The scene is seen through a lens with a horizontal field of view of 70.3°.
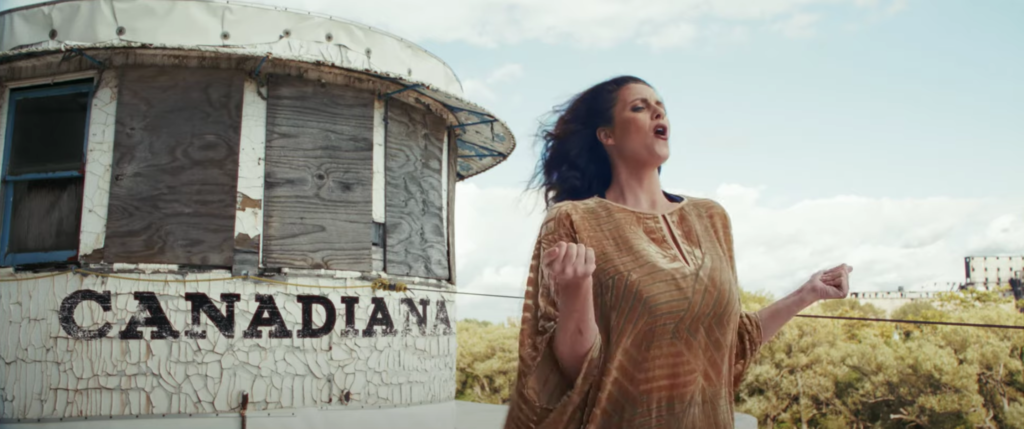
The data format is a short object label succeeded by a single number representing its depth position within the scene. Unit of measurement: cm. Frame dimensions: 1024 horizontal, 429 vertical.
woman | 157
